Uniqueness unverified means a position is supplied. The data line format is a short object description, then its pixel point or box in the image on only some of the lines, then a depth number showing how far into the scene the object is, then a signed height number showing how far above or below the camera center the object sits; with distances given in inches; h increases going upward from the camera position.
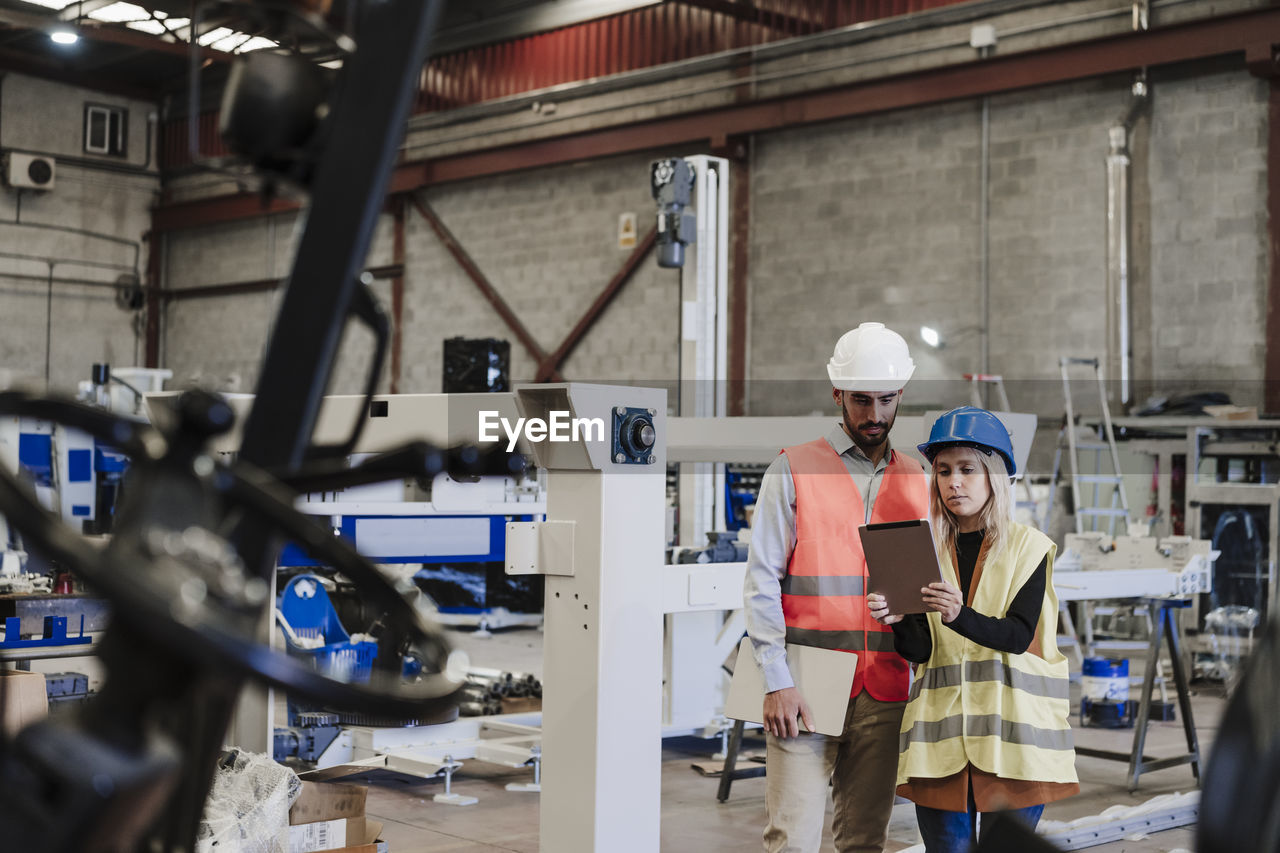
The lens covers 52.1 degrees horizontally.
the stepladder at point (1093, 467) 370.3 -4.6
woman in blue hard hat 111.5 -18.6
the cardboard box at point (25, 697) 124.7 -25.2
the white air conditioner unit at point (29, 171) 633.6 +131.2
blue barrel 281.0 -48.9
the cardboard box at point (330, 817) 141.1 -41.0
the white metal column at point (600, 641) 116.3 -17.7
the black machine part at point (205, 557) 32.1 -3.1
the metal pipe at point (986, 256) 425.4 +63.3
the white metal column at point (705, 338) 274.1 +23.1
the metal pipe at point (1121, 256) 394.0 +59.5
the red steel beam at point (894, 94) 376.5 +120.1
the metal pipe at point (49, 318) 657.6 +61.4
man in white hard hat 121.7 -14.0
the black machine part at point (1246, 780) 33.0 -8.4
